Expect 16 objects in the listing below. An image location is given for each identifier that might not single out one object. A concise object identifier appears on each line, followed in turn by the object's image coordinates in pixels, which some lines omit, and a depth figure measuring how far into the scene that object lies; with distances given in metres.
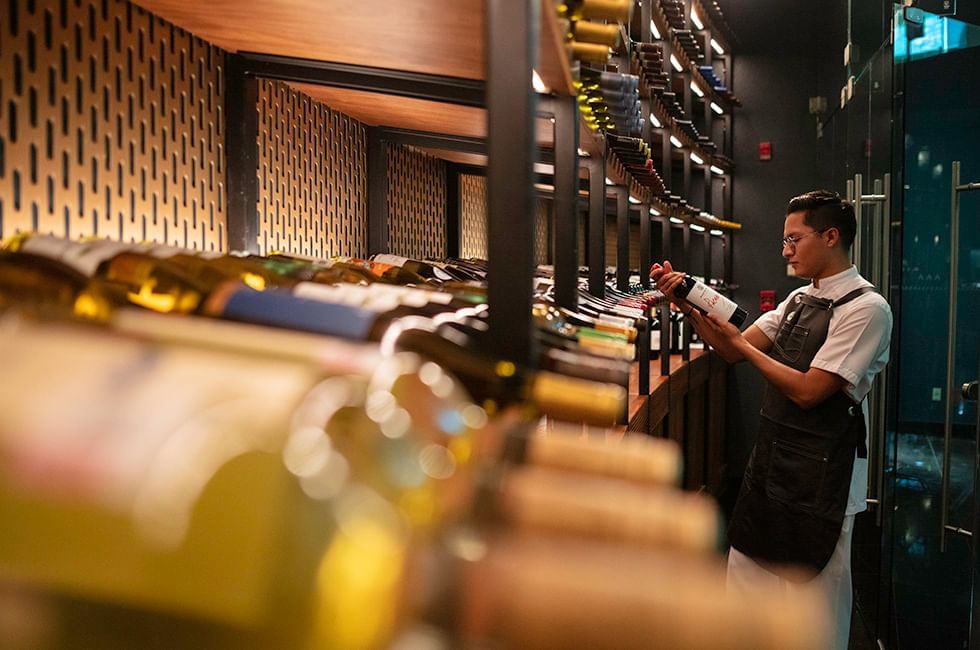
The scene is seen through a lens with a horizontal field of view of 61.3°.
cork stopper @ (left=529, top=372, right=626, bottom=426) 0.67
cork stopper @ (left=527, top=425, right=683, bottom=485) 0.50
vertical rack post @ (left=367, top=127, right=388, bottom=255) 2.21
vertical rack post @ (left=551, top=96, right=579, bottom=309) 1.45
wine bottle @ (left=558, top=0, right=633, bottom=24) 1.32
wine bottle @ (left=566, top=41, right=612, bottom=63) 1.37
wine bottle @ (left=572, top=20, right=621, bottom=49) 1.36
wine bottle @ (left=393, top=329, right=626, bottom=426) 0.66
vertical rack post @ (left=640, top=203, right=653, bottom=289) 3.79
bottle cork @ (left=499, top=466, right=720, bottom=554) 0.39
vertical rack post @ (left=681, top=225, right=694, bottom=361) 4.58
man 2.69
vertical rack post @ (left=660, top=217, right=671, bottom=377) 3.61
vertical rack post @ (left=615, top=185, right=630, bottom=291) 2.95
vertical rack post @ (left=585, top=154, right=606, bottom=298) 2.17
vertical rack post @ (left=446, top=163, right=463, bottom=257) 2.82
